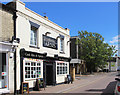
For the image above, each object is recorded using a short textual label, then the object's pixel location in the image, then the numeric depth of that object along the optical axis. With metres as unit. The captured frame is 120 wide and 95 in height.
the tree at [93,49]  36.31
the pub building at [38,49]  11.59
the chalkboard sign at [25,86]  10.97
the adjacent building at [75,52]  40.06
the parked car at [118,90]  6.32
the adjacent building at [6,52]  10.27
